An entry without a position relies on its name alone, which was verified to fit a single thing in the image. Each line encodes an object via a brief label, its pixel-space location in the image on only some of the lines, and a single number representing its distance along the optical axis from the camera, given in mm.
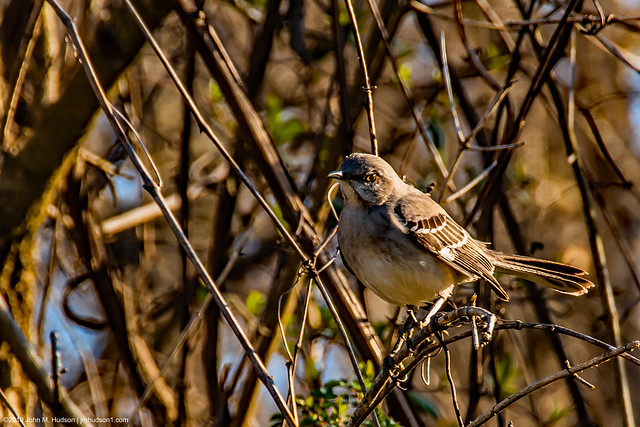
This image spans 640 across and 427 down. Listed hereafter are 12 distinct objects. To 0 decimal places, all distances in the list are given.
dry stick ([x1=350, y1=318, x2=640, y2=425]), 5137
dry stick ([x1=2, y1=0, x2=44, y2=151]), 7865
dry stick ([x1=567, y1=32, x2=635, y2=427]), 8853
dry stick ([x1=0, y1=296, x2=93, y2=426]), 7207
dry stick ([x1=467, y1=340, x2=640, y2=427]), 4292
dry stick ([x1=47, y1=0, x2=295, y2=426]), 5078
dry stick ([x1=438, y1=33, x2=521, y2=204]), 7645
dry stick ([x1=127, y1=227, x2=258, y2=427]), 6672
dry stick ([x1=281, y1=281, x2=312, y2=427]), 5461
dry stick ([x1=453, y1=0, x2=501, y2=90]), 9187
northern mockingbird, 7887
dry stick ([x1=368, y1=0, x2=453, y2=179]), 8406
